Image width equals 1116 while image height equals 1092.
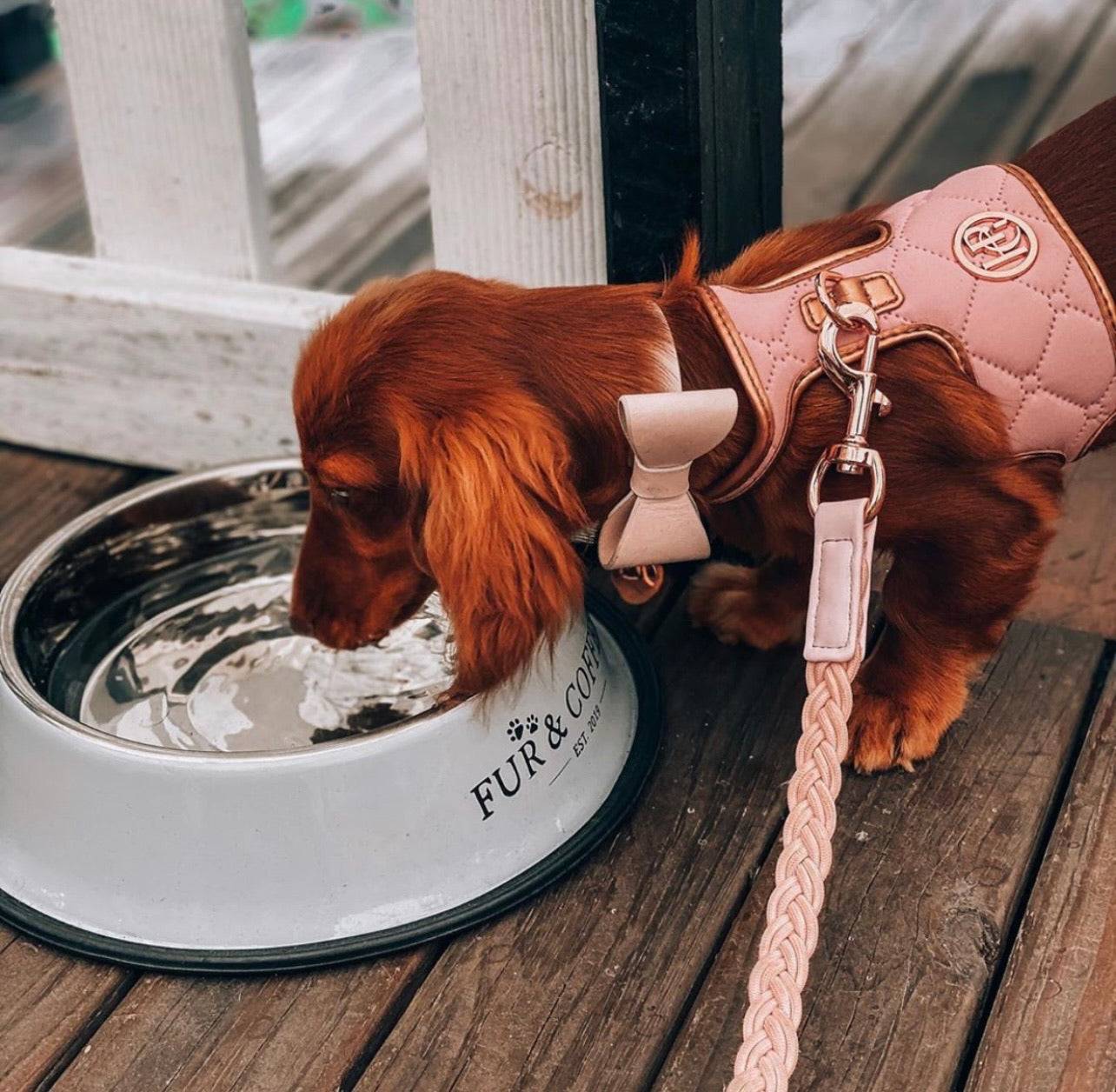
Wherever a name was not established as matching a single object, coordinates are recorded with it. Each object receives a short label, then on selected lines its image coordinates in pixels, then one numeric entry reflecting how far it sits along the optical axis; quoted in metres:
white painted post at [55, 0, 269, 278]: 1.05
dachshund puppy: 0.79
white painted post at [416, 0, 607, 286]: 0.96
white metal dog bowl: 0.81
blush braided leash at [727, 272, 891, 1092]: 0.68
